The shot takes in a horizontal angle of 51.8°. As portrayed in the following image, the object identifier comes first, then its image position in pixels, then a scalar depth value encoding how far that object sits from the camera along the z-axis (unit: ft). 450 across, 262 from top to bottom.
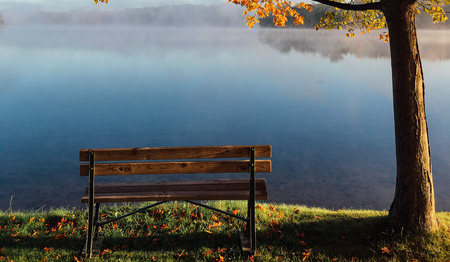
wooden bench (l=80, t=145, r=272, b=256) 17.16
